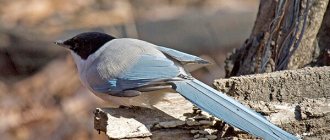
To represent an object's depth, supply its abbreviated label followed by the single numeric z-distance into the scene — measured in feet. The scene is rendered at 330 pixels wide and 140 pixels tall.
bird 21.49
